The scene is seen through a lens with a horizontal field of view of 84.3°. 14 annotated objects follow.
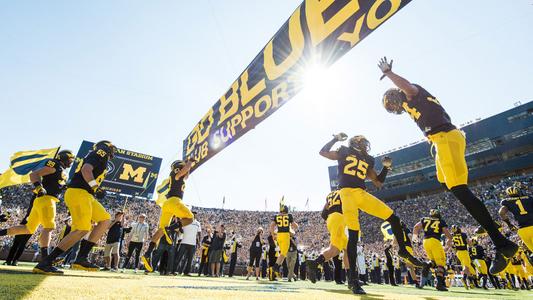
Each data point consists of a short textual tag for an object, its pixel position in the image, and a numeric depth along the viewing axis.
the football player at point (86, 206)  4.04
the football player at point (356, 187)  3.97
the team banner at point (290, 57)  4.99
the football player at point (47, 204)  5.38
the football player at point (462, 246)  8.91
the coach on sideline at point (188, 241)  8.91
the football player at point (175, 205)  6.45
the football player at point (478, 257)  10.60
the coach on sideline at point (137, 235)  9.95
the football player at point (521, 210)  5.64
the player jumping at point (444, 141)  2.98
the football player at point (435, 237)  7.00
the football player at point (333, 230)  5.38
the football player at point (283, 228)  8.63
